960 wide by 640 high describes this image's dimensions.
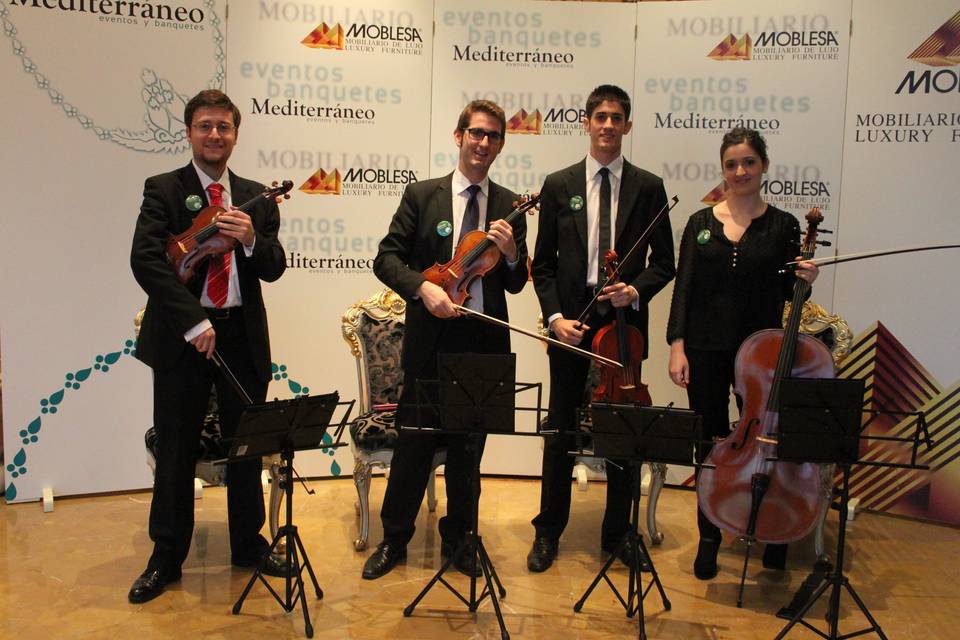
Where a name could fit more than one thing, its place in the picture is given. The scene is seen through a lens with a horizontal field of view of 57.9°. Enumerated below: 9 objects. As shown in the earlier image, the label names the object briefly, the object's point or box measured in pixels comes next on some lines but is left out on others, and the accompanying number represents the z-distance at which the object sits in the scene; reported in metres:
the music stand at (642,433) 3.02
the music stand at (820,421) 2.91
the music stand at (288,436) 3.01
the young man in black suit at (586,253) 3.82
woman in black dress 3.75
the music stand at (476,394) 3.08
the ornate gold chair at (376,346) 4.40
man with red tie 3.35
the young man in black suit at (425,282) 3.61
